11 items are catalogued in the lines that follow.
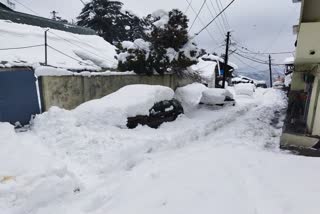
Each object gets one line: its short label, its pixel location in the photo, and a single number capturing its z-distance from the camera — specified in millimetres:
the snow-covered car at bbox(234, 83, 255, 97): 29161
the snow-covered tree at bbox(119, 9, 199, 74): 13602
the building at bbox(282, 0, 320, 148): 7488
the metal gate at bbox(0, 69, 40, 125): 8375
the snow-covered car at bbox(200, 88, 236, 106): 16375
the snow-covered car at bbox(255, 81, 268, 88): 50406
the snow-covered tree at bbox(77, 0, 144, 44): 29328
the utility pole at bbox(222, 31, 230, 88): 24239
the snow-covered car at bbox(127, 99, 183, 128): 9211
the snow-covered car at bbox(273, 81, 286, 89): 37781
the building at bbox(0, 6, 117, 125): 8617
